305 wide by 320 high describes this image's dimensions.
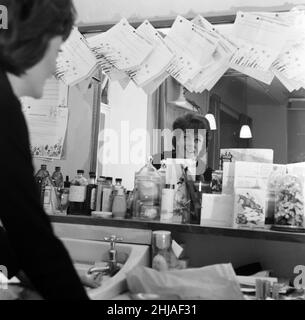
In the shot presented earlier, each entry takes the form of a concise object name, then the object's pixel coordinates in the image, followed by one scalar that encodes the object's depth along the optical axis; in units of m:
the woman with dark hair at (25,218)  0.80
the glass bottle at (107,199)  1.33
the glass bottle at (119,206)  1.30
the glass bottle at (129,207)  1.31
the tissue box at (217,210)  1.18
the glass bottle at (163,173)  1.28
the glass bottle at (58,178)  1.39
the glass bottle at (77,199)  1.34
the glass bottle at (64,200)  1.35
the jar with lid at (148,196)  1.26
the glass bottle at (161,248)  1.14
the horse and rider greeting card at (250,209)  1.14
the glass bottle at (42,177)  1.34
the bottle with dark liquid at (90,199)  1.34
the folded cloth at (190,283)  0.94
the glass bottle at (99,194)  1.34
